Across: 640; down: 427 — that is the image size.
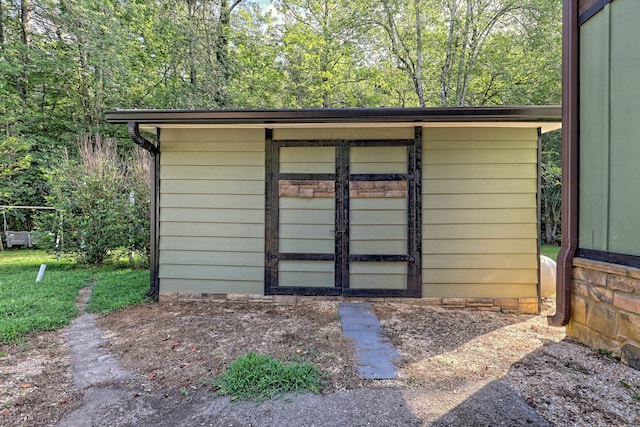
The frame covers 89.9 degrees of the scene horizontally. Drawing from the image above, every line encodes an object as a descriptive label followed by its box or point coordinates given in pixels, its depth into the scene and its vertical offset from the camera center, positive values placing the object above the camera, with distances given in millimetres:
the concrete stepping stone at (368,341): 2256 -1092
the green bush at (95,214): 5719 -41
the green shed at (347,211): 3729 +38
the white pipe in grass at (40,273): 4715 -927
